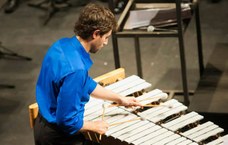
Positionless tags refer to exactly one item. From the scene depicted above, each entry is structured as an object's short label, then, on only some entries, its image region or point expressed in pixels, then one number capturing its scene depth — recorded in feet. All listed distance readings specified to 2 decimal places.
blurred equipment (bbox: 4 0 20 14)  50.93
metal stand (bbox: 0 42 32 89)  44.46
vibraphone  28.25
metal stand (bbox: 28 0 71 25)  49.87
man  25.13
